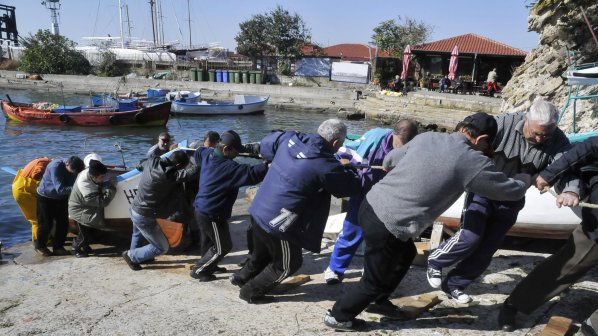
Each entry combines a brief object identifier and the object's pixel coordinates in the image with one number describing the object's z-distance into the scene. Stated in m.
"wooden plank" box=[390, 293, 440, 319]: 3.70
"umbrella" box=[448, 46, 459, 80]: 29.62
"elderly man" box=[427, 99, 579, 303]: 3.60
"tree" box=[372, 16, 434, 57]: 40.28
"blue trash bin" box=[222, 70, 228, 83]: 42.47
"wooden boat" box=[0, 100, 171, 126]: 24.84
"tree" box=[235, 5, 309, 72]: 44.59
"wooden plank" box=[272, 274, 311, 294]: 4.30
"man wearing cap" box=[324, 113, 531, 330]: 2.85
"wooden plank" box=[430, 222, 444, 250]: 5.02
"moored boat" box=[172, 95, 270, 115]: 31.11
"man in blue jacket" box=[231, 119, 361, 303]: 3.47
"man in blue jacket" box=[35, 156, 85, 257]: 5.49
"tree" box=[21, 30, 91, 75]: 50.66
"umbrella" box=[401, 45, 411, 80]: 31.25
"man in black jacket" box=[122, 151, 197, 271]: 4.84
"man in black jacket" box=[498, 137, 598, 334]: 3.16
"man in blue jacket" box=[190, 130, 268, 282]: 4.29
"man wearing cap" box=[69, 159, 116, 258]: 5.44
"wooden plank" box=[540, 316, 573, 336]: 3.24
